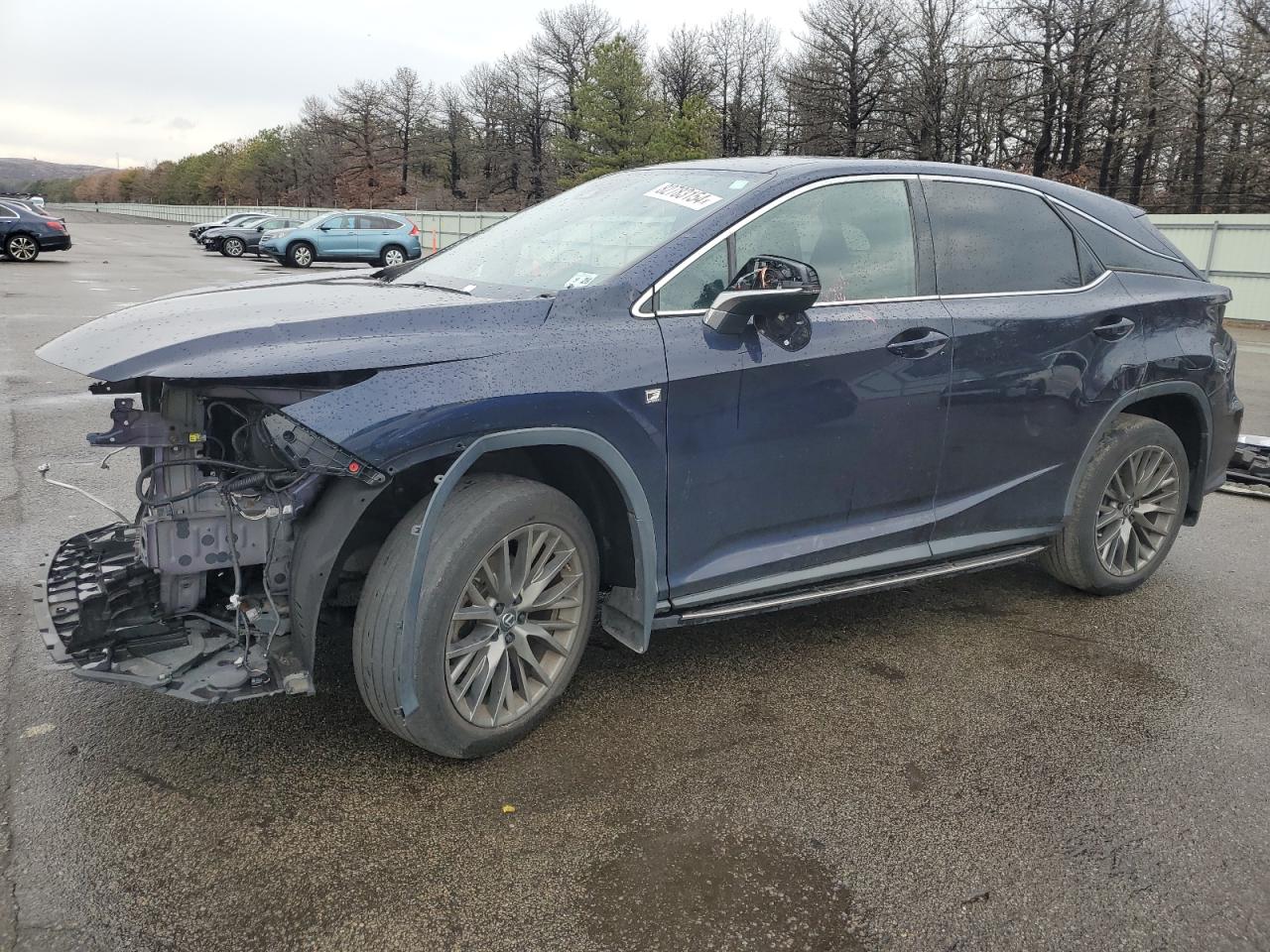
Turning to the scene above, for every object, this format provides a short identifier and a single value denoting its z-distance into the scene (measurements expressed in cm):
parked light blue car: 3030
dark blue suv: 276
